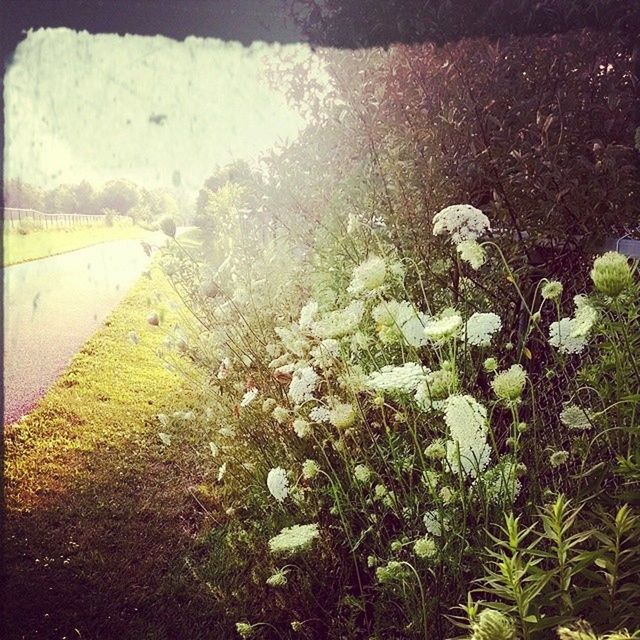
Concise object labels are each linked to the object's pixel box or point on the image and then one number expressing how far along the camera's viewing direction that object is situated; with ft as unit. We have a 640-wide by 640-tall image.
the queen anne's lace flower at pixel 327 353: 4.56
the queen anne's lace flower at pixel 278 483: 4.40
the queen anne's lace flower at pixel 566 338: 3.75
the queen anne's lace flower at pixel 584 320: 3.44
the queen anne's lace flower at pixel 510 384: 3.27
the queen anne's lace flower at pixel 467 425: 3.34
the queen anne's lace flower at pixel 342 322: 4.05
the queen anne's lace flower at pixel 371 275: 3.81
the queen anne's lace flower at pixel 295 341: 5.24
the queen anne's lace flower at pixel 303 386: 4.59
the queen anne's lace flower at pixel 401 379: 3.63
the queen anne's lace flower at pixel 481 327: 3.76
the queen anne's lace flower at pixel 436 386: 3.65
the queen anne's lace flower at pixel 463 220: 3.89
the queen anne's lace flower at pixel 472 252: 3.69
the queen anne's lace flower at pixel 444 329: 3.33
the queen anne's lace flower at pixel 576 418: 3.65
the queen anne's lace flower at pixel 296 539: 4.08
